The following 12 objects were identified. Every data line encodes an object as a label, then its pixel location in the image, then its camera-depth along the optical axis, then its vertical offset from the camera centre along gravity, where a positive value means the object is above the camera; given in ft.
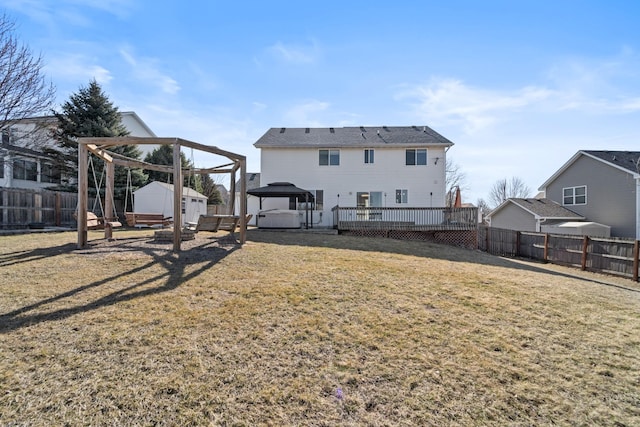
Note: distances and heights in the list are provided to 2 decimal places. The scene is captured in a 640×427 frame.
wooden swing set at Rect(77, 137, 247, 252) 23.57 +3.45
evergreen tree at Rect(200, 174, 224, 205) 108.47 +7.82
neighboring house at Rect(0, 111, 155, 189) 49.73 +11.55
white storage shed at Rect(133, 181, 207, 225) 63.82 +2.49
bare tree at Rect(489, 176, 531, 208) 182.19 +13.52
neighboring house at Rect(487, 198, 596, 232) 68.64 -0.78
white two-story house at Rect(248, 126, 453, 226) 61.21 +8.25
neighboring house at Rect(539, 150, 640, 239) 59.82 +5.12
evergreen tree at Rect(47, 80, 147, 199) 67.31 +18.98
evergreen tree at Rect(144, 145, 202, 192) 83.28 +15.29
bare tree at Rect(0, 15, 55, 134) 40.57 +18.63
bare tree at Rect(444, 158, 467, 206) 133.80 +15.53
